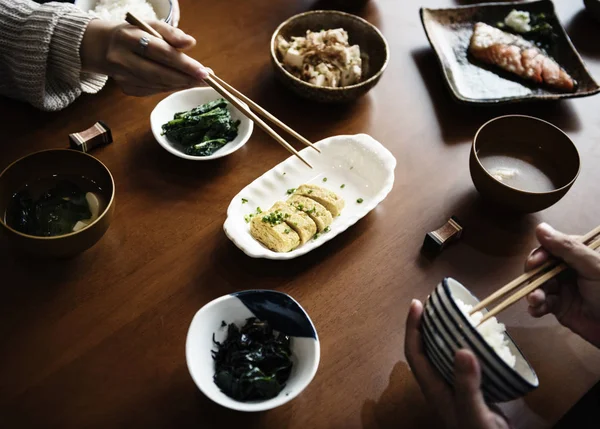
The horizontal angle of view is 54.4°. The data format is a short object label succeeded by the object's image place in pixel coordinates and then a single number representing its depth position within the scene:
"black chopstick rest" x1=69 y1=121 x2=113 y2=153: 0.64
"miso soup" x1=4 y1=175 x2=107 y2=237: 0.55
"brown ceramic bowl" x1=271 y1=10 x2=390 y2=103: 0.71
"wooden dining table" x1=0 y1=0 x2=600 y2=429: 0.50
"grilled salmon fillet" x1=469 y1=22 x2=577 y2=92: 0.80
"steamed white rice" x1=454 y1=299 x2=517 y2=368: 0.46
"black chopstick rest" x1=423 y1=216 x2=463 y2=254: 0.60
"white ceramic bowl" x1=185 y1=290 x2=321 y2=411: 0.46
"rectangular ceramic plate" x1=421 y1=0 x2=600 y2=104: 0.77
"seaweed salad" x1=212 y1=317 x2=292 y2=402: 0.47
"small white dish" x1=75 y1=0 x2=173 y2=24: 0.75
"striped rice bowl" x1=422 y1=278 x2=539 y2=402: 0.42
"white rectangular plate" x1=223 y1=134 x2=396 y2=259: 0.61
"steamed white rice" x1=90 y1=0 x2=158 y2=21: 0.74
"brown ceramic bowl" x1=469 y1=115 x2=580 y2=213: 0.62
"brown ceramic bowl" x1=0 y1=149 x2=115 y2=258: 0.51
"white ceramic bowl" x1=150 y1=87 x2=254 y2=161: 0.66
